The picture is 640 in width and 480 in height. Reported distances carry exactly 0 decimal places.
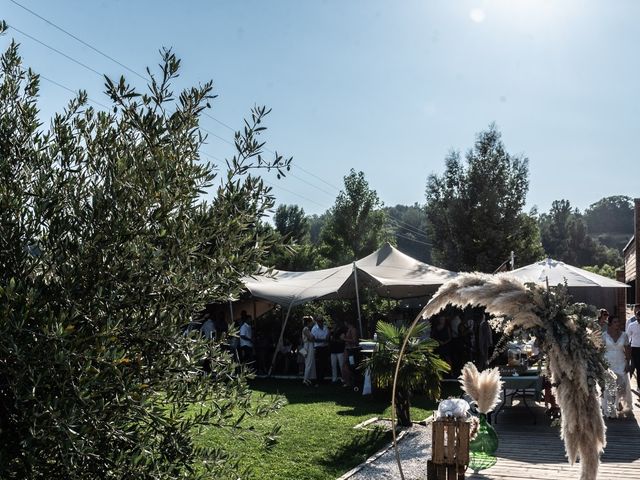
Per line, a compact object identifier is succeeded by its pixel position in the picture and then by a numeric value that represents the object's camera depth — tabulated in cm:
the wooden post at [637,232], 2348
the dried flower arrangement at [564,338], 549
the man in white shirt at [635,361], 1446
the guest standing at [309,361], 1780
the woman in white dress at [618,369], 1240
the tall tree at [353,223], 4544
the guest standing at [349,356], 1686
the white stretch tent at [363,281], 1866
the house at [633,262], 2361
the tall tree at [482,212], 3756
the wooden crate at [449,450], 705
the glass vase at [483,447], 867
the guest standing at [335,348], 1767
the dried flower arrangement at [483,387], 818
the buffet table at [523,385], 1230
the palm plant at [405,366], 1163
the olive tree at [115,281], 300
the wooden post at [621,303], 2647
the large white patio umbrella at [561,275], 1545
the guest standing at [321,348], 1780
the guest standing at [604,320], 1340
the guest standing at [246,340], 1861
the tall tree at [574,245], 9162
